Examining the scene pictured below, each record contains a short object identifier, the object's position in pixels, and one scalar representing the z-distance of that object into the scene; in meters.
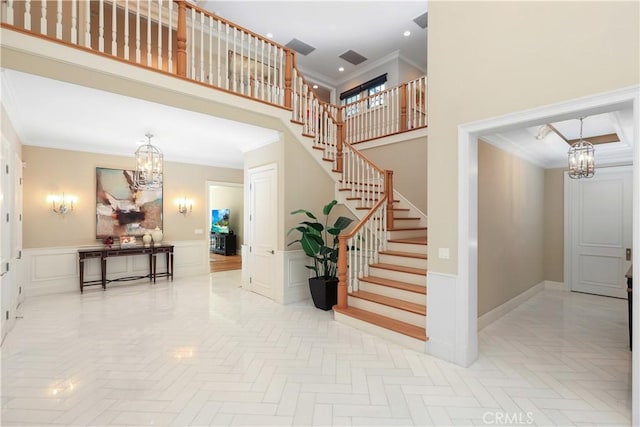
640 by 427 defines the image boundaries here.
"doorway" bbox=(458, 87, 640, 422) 2.69
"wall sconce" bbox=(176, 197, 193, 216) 7.06
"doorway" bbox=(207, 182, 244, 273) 11.11
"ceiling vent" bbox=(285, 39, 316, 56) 7.61
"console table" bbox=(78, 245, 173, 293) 5.57
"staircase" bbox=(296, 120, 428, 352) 3.47
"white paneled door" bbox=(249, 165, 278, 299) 5.21
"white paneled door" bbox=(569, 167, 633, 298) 5.23
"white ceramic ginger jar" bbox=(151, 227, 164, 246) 6.50
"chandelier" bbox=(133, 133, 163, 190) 5.07
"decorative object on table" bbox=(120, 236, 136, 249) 6.11
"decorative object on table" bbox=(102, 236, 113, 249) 5.94
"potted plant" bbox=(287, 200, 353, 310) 4.57
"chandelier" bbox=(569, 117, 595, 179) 4.08
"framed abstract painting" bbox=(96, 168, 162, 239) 6.05
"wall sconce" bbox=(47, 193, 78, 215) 5.53
